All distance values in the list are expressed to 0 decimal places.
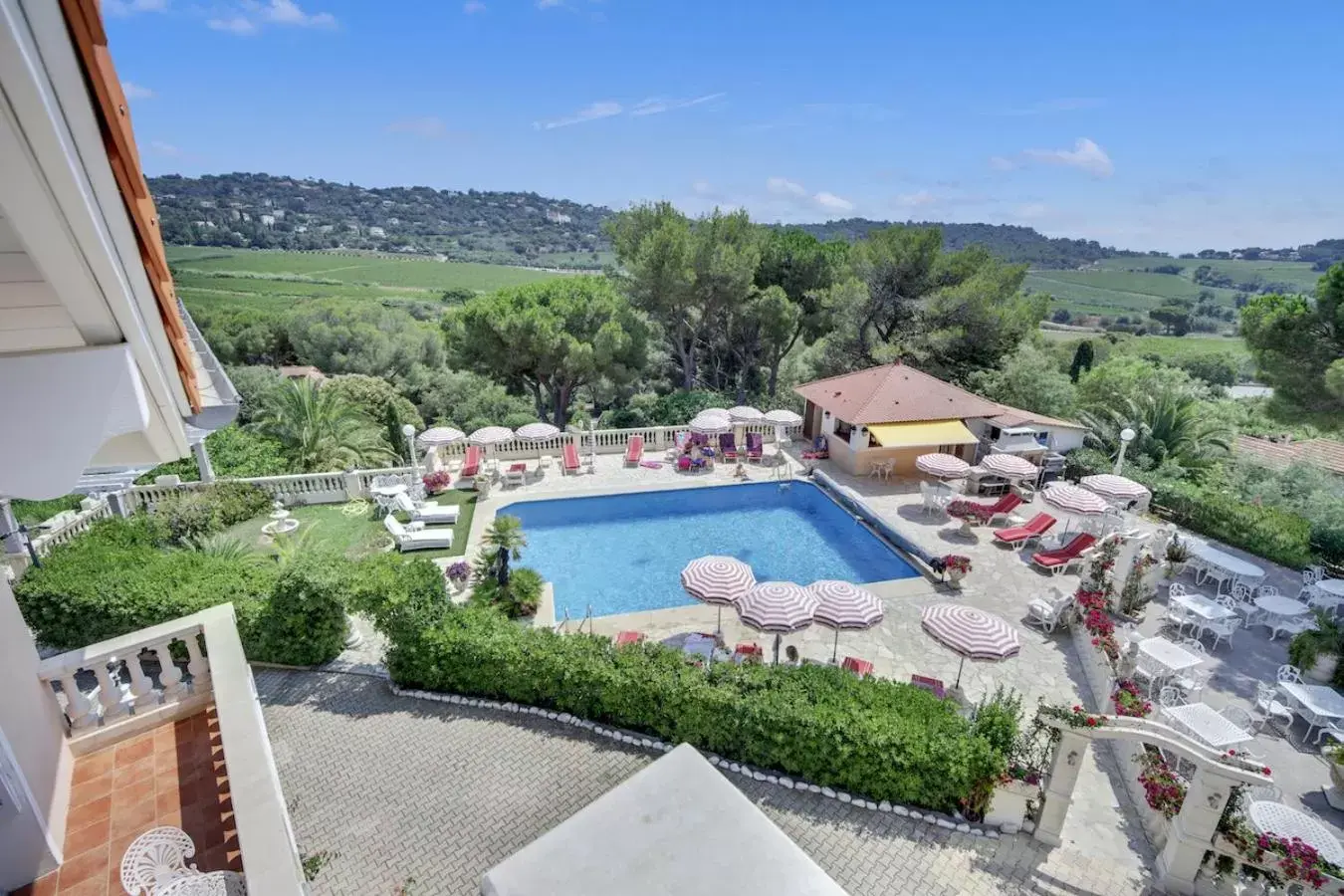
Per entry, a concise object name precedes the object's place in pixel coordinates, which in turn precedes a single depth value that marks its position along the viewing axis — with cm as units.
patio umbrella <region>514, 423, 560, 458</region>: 2325
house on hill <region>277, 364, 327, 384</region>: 4038
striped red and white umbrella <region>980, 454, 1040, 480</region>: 1930
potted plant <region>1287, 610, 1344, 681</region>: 1235
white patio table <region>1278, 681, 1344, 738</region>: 1094
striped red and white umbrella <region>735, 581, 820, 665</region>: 1167
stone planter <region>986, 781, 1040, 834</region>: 896
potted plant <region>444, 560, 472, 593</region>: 1591
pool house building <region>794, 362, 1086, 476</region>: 2244
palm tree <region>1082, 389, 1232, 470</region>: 2275
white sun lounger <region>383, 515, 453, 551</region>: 1780
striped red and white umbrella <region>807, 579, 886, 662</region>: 1172
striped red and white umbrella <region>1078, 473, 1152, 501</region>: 1755
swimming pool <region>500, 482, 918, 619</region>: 1747
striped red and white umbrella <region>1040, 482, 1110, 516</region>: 1659
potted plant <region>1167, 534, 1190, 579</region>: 1620
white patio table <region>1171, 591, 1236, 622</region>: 1353
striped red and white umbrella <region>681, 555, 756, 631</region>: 1257
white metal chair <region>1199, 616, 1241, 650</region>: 1337
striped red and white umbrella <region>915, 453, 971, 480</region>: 1997
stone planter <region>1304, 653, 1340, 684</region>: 1233
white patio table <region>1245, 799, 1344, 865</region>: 838
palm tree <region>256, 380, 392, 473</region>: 2244
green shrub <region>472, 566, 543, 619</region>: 1455
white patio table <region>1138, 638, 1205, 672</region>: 1180
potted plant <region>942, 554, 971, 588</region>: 1574
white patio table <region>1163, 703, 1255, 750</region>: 998
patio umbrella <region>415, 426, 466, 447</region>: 2236
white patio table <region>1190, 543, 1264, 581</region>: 1516
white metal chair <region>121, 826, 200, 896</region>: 521
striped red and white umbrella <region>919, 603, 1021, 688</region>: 1105
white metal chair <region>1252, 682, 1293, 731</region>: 1129
